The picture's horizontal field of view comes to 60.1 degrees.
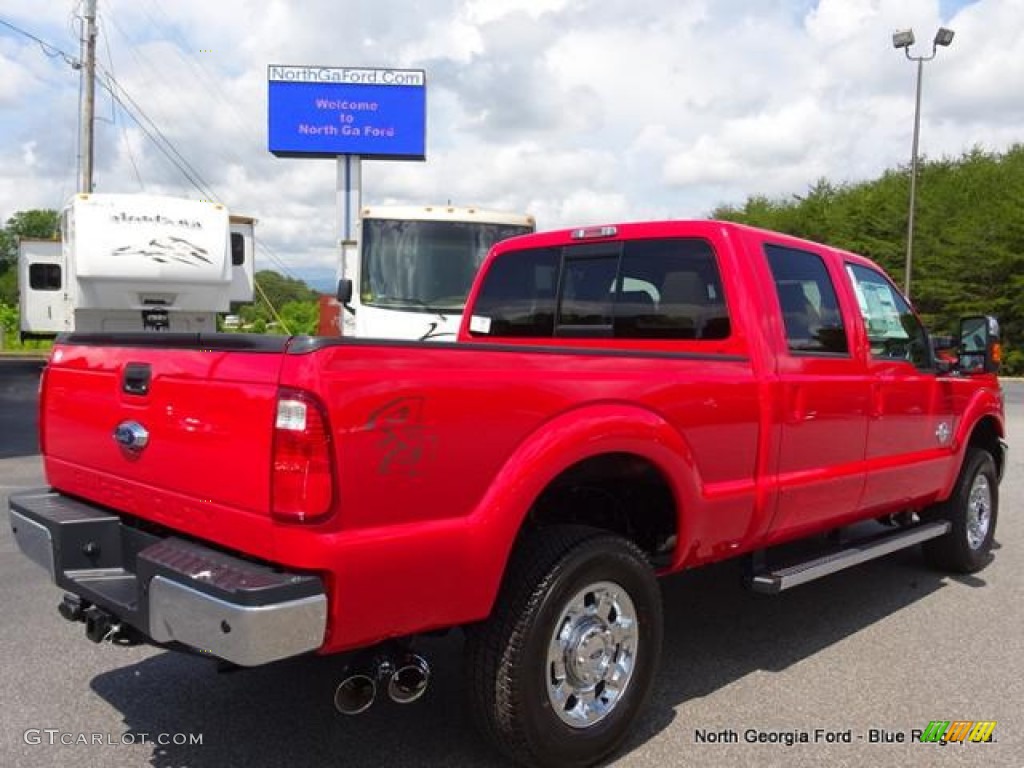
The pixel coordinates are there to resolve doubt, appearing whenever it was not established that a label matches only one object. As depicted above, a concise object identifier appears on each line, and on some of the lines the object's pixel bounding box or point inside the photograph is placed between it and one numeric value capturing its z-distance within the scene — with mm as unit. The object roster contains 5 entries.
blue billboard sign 28219
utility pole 25547
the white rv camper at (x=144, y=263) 13914
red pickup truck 2441
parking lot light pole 26422
